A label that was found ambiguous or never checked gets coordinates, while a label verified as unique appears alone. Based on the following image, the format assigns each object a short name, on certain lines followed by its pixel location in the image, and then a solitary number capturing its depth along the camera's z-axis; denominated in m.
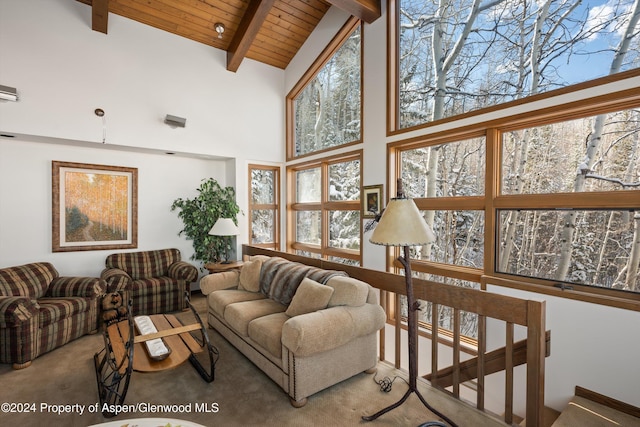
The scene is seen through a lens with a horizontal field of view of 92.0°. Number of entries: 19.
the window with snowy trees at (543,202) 2.21
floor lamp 1.86
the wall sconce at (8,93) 3.35
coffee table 2.06
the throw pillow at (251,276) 3.49
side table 4.38
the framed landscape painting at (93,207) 4.06
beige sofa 2.19
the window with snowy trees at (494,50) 2.27
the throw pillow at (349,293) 2.47
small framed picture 3.80
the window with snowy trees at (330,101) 4.27
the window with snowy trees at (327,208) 4.32
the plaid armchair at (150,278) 3.90
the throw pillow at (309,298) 2.49
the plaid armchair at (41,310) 2.76
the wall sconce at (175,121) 4.36
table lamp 4.29
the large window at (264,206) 5.44
